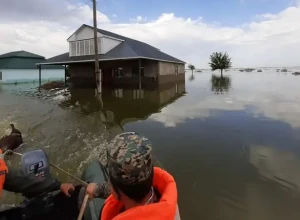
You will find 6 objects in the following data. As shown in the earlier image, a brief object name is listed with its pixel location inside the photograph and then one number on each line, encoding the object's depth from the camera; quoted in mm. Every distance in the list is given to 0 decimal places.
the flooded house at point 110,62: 22934
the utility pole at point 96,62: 16203
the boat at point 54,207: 2553
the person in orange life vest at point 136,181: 1200
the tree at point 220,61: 52875
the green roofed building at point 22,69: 31786
